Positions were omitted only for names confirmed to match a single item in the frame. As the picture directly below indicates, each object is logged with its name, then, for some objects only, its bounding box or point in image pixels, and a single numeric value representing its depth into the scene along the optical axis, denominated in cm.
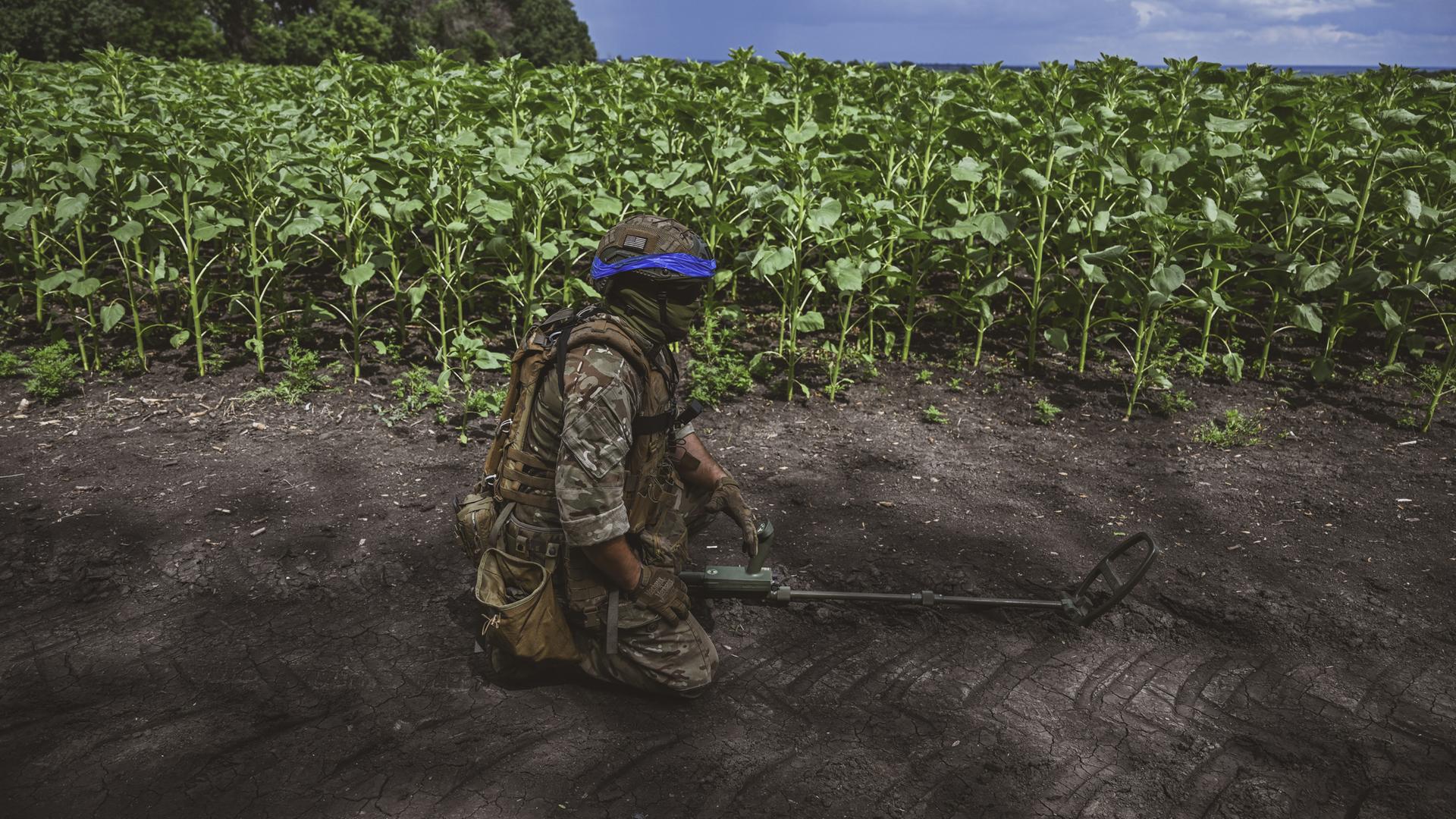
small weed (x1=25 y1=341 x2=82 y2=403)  549
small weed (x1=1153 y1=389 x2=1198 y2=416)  568
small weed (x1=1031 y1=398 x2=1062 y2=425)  564
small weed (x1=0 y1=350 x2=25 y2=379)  582
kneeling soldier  279
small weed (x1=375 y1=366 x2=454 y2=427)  543
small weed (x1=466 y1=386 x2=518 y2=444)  538
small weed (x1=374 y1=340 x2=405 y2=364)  610
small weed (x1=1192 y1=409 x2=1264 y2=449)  533
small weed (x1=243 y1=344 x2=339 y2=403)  564
